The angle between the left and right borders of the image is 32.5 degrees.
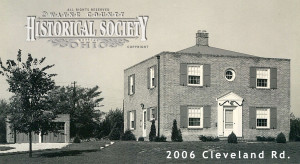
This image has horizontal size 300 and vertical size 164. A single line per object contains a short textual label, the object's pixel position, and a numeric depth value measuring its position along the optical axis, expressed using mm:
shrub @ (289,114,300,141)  33281
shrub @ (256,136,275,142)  31891
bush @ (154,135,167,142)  29406
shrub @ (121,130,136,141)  34719
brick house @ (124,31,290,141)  30906
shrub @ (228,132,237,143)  28139
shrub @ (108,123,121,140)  35969
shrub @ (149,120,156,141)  30877
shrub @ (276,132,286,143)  28984
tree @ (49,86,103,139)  52469
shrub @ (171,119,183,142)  29297
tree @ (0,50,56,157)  24172
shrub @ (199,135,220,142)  29859
